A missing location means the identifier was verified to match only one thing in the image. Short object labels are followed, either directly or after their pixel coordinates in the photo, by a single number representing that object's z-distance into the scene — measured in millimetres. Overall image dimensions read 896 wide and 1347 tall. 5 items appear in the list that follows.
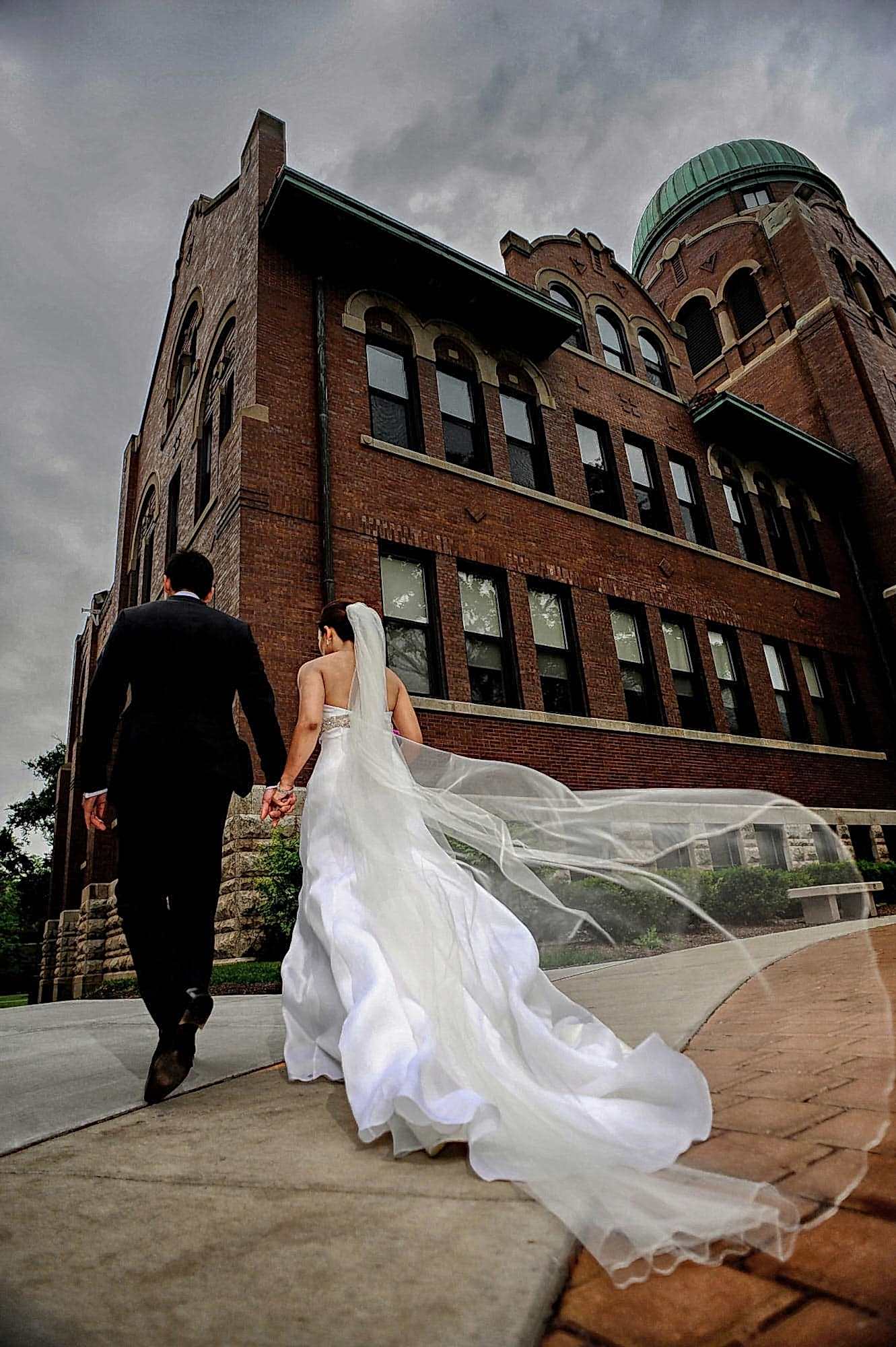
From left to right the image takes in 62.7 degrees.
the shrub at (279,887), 7844
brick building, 10805
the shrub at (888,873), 6973
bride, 1463
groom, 2826
